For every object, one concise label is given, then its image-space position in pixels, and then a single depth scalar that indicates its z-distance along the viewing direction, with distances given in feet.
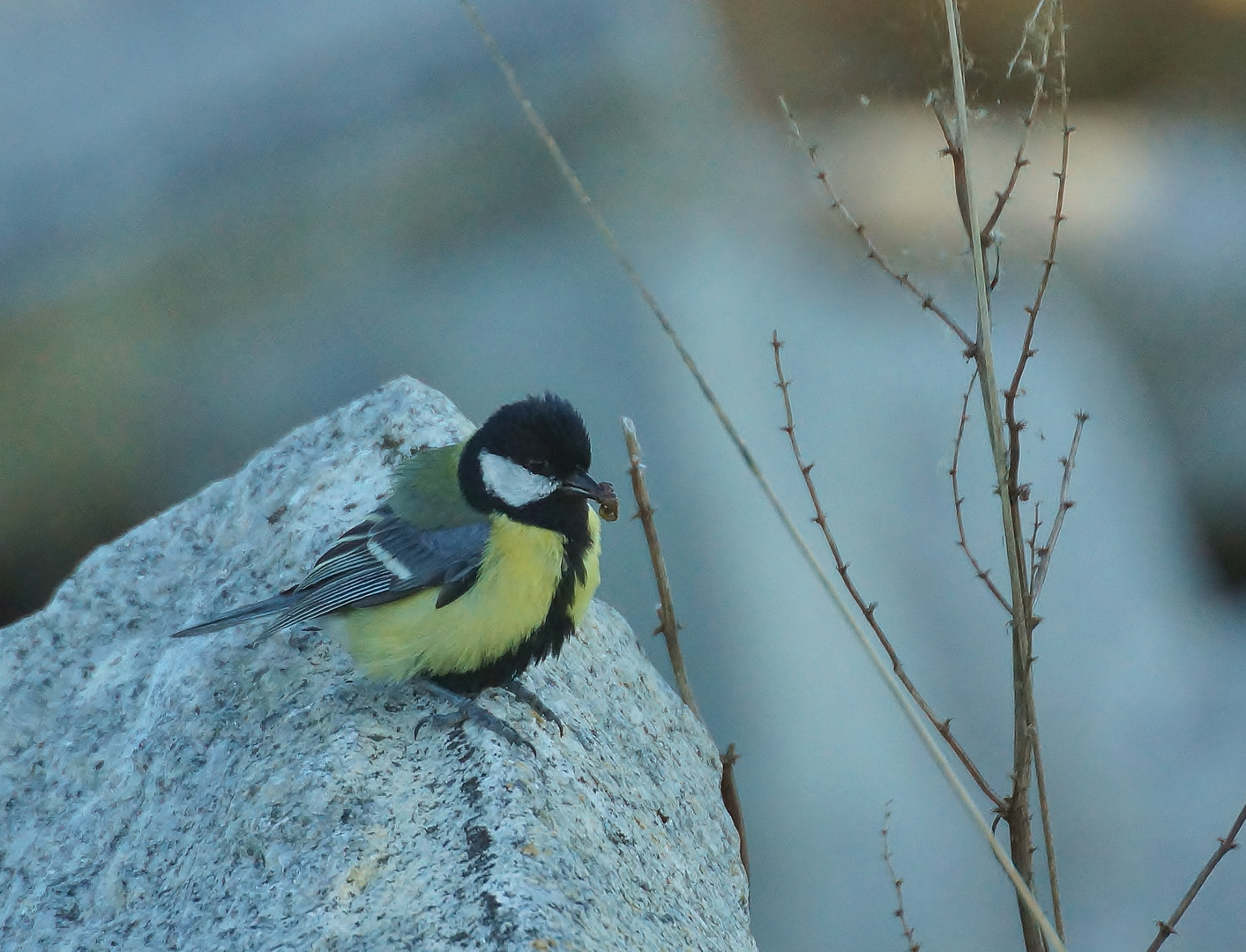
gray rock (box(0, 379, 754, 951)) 18.93
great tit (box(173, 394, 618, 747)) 19.13
